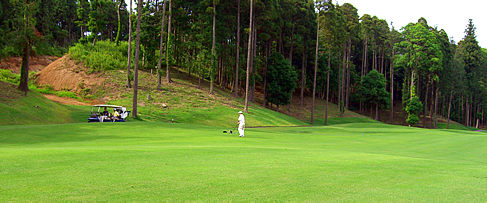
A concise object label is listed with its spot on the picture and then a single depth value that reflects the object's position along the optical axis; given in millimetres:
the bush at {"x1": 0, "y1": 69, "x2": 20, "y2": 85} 44938
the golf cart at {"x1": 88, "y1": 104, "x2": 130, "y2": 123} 29766
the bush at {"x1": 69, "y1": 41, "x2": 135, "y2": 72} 49656
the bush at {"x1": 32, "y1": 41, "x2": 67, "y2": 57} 33344
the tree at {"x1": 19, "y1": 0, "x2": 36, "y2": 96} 32375
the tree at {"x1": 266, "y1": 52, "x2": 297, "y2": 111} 63938
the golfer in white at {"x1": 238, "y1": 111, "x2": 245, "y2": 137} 23047
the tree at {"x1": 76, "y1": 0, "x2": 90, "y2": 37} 75612
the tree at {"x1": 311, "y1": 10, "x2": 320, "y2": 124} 59312
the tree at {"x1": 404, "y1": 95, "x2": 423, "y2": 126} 77062
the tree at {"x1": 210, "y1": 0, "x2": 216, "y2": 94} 49406
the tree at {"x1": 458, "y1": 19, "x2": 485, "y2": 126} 96125
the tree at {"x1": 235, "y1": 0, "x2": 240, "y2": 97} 52819
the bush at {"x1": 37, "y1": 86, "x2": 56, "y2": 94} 44969
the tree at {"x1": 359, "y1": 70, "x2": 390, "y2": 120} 83625
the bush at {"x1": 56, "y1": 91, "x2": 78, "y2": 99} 44256
